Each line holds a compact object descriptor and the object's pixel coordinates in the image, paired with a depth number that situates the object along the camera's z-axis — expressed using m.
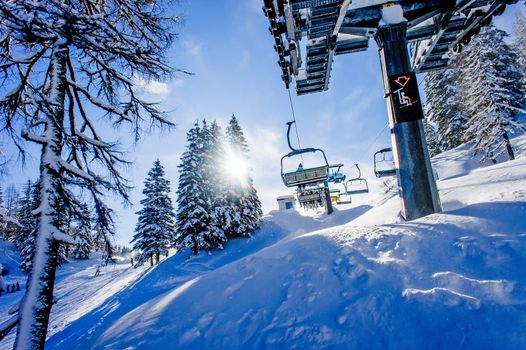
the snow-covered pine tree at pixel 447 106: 25.17
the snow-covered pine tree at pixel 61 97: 3.94
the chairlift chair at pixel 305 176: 10.06
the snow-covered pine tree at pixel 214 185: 20.73
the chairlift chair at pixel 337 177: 16.02
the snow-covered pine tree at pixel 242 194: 22.33
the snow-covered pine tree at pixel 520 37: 28.78
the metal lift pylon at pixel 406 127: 5.89
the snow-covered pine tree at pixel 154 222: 29.11
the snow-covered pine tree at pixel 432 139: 32.47
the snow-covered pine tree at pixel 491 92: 18.56
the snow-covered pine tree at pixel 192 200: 20.64
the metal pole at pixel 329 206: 26.66
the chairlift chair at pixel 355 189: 17.53
